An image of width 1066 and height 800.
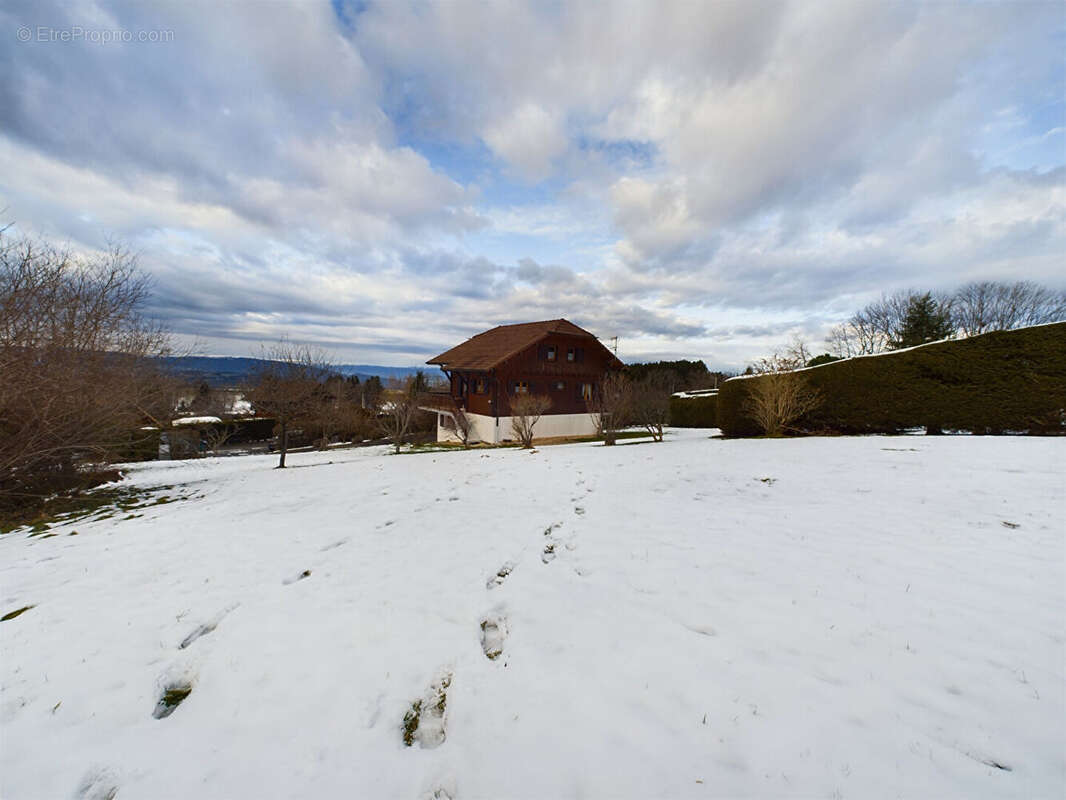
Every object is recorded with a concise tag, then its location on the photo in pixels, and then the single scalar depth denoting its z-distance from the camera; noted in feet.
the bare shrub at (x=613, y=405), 57.11
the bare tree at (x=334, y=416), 79.36
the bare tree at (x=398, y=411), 64.28
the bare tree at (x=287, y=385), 52.21
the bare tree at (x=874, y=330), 93.71
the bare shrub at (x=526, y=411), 56.75
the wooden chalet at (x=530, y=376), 71.61
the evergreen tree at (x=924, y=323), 84.94
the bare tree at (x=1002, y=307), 88.02
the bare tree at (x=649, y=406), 67.46
